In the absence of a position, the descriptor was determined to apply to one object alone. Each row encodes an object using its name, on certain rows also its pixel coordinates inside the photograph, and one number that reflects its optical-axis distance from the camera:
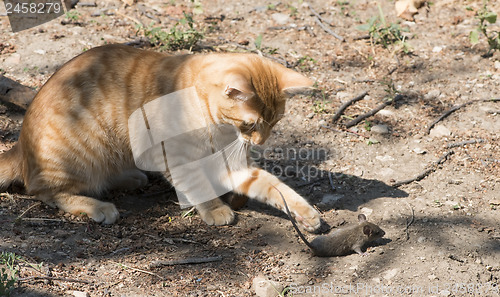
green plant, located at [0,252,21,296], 5.14
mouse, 6.52
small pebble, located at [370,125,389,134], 9.25
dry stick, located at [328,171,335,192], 8.16
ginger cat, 7.02
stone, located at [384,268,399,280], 6.16
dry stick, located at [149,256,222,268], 6.36
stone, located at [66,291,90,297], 5.57
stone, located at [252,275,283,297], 5.89
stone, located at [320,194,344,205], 7.89
